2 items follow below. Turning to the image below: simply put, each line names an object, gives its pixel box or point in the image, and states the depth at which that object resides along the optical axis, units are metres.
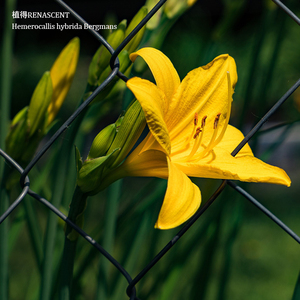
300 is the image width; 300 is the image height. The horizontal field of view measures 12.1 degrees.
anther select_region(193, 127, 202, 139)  0.61
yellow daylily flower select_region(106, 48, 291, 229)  0.58
